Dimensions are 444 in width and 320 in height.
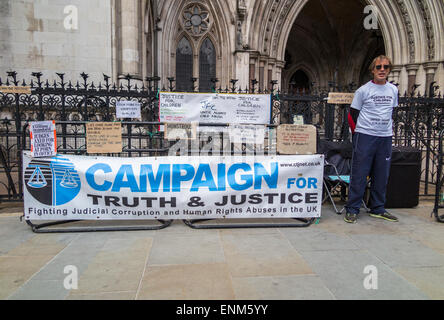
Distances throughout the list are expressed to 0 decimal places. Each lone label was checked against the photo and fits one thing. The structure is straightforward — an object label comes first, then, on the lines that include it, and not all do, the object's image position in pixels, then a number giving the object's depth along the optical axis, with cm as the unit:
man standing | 464
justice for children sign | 566
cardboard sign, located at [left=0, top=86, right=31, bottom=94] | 539
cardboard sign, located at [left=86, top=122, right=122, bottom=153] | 459
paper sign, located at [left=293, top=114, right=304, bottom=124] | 636
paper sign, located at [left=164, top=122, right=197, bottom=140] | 553
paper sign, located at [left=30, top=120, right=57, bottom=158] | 423
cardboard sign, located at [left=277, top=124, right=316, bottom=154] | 475
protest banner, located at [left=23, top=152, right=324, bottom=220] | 430
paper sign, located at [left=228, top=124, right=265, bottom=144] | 530
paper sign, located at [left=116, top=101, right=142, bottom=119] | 629
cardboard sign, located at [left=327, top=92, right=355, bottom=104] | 577
